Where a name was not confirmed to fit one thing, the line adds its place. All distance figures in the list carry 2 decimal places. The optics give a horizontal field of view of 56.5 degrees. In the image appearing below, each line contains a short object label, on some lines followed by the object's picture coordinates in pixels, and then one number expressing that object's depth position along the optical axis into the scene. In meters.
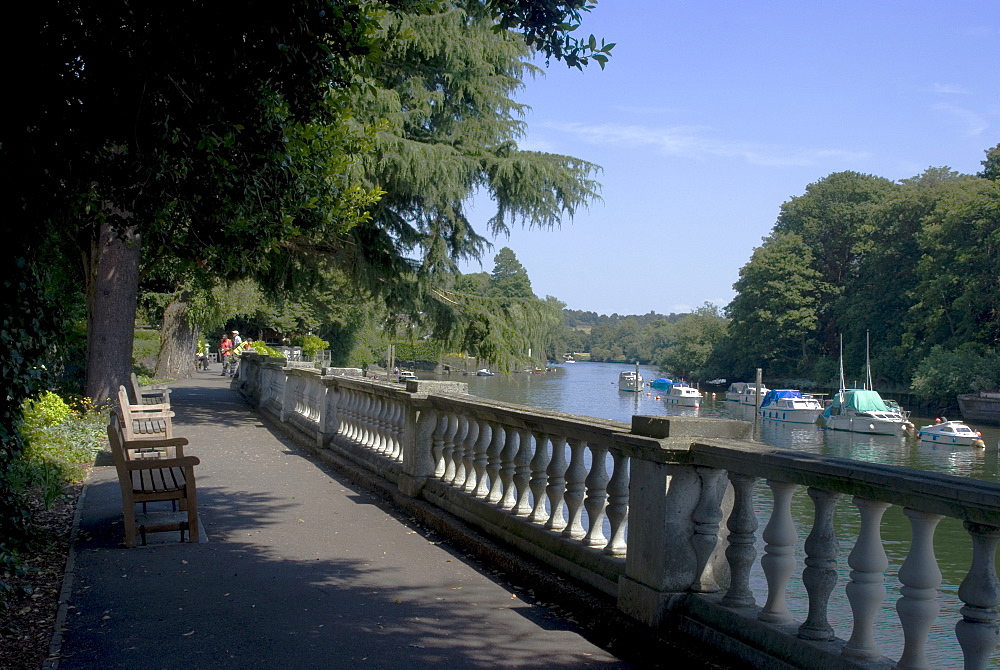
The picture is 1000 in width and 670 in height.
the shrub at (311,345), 59.66
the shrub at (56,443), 9.10
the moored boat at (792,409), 67.38
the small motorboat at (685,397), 81.69
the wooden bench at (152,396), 12.91
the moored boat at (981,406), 60.53
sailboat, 56.44
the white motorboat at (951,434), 48.44
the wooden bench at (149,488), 7.07
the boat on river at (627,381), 107.69
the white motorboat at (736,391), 87.31
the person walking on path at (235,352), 44.10
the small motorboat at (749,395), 81.06
